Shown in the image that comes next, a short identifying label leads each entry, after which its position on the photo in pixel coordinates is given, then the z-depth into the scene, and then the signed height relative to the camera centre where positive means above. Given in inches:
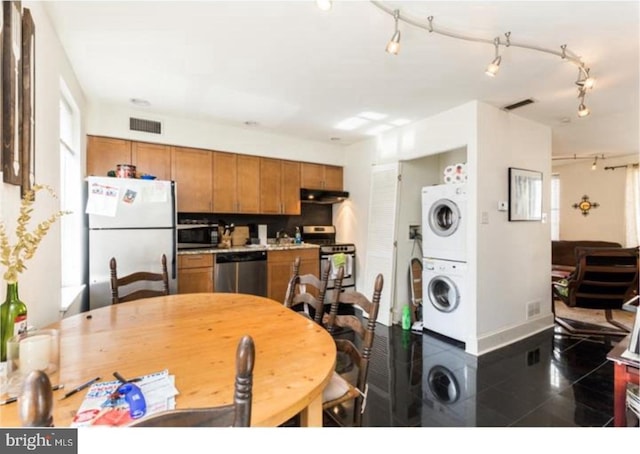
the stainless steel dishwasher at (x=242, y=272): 139.1 -22.5
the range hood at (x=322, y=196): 178.0 +17.1
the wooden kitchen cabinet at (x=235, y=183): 149.7 +21.0
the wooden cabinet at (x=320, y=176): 175.3 +28.6
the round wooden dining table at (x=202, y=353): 34.9 -19.7
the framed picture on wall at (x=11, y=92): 47.6 +21.5
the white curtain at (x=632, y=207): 204.8 +11.6
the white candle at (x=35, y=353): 38.4 -16.3
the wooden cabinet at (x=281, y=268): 152.6 -22.4
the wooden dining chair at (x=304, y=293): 73.6 -17.1
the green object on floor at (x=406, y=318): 147.4 -45.7
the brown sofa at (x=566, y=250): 217.2 -18.9
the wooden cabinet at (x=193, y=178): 140.3 +22.0
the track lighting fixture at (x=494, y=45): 67.2 +46.8
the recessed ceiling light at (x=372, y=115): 132.8 +48.4
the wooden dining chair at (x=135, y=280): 81.9 -15.9
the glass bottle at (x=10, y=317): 40.7 -12.3
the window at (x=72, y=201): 107.1 +8.5
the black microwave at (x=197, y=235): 139.3 -5.0
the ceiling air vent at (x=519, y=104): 116.8 +47.2
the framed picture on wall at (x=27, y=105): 54.6 +22.1
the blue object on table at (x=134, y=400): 31.7 -19.0
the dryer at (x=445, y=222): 125.5 +1.1
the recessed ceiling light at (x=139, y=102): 119.1 +48.7
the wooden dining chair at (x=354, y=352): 53.9 -25.1
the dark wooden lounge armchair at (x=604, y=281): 121.6 -23.2
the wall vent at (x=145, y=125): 130.3 +43.1
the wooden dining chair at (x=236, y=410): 22.8 -14.2
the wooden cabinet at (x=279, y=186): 162.6 +20.9
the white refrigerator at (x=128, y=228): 110.7 -1.2
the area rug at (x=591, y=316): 146.9 -47.8
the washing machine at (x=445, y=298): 125.1 -32.0
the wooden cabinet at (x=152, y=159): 131.9 +29.0
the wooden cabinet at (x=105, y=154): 124.2 +29.3
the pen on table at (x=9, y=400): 33.5 -19.4
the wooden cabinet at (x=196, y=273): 131.0 -21.2
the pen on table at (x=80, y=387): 35.1 -19.5
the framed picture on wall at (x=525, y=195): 127.3 +12.8
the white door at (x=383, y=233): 153.5 -4.5
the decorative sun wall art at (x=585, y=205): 230.4 +14.8
